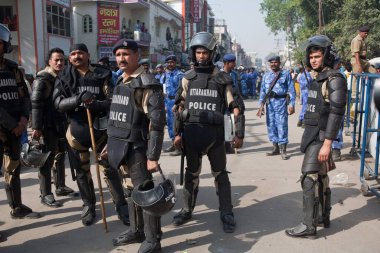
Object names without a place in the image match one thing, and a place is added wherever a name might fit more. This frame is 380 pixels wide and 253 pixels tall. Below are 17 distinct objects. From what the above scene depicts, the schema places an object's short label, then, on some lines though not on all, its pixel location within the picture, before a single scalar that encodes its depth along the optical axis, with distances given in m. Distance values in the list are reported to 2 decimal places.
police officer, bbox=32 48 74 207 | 4.76
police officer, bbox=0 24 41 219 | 4.21
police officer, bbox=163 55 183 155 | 9.16
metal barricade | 4.86
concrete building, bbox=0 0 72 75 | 21.30
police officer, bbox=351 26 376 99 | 7.80
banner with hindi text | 28.89
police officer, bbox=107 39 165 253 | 3.48
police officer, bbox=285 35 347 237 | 3.67
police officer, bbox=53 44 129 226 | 4.32
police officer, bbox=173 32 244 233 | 4.12
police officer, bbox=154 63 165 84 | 12.35
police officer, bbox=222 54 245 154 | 4.31
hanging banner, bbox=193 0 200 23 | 49.69
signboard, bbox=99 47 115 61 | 28.28
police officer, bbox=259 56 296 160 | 7.76
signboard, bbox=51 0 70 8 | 23.88
